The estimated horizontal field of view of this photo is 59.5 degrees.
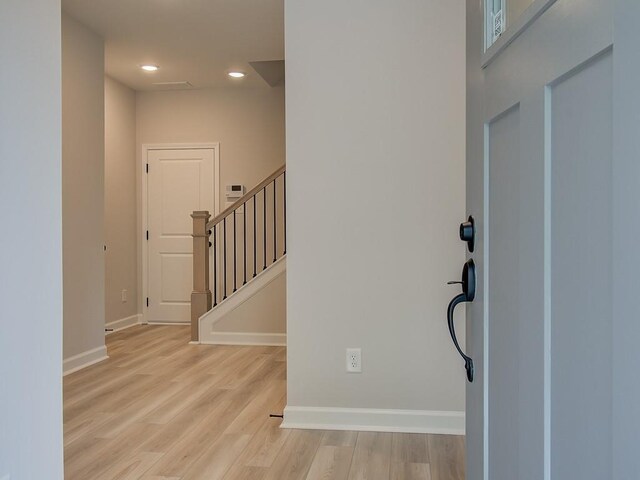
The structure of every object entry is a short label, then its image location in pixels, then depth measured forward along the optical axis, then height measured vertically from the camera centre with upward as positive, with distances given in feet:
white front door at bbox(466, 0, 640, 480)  1.72 -0.05
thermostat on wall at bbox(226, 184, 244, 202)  21.29 +1.38
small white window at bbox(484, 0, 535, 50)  2.83 +1.16
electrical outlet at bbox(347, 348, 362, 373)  9.79 -2.30
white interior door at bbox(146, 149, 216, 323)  21.67 +0.13
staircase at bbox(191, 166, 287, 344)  17.69 -0.88
